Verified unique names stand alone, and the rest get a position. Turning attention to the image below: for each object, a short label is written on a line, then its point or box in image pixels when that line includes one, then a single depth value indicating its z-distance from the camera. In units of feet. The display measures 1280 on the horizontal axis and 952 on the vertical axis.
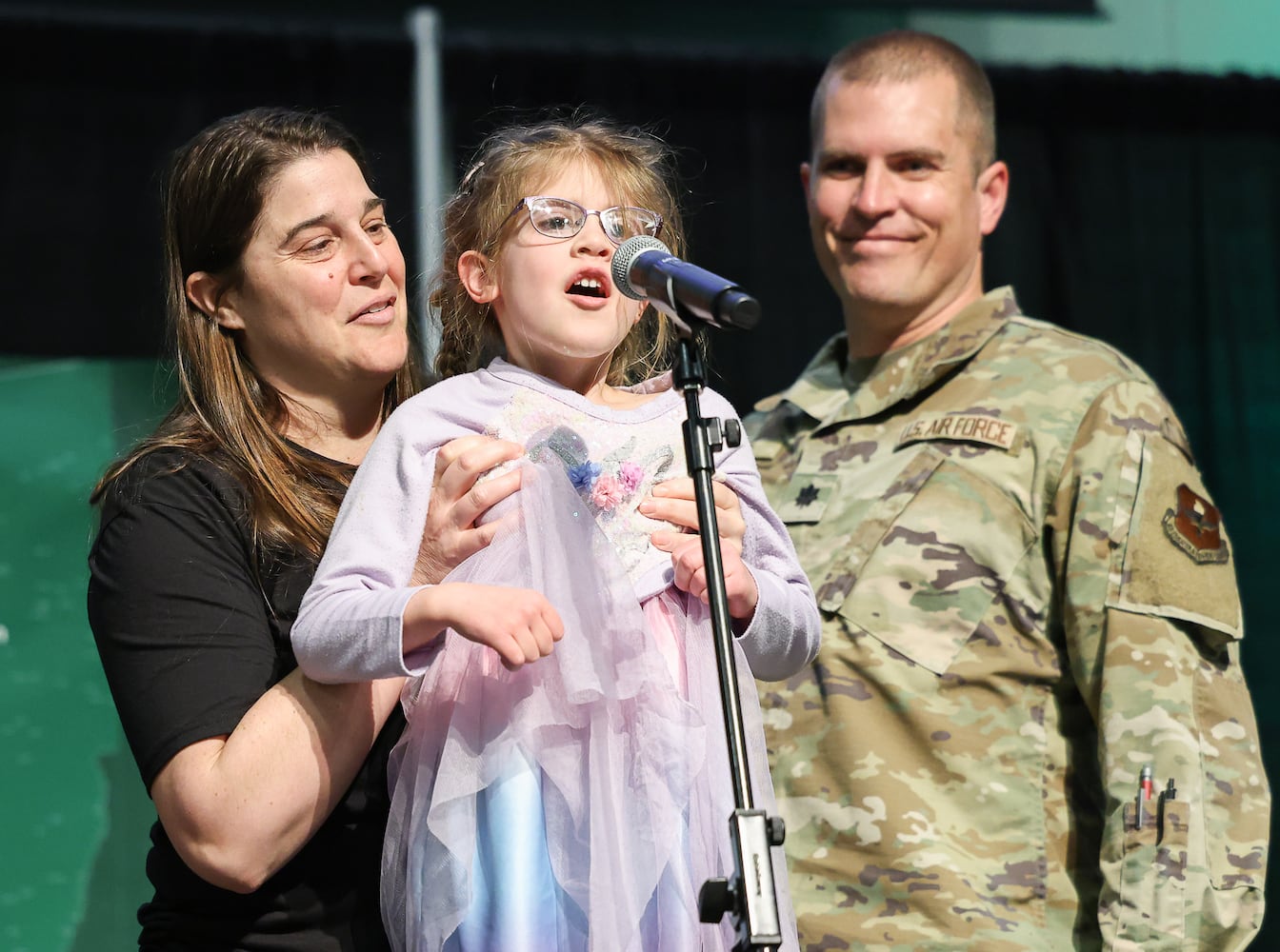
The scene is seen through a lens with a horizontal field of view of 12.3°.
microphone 14.45
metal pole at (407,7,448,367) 18.81
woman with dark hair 14.98
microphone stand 14.35
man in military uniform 16.05
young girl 14.67
